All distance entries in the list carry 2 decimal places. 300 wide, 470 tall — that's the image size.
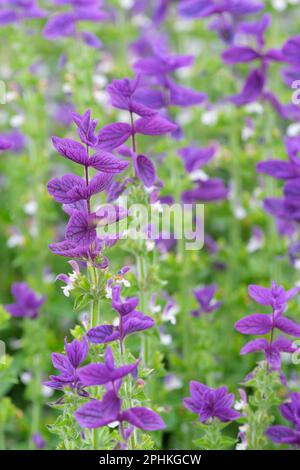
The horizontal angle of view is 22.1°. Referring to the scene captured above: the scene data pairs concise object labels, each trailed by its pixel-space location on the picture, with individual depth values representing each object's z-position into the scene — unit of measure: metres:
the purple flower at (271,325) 1.95
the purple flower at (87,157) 1.74
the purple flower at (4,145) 2.16
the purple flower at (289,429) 2.06
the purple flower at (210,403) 1.98
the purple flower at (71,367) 1.83
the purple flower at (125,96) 2.05
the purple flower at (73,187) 1.77
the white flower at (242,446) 2.09
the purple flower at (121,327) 1.79
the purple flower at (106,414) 1.69
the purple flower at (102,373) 1.66
